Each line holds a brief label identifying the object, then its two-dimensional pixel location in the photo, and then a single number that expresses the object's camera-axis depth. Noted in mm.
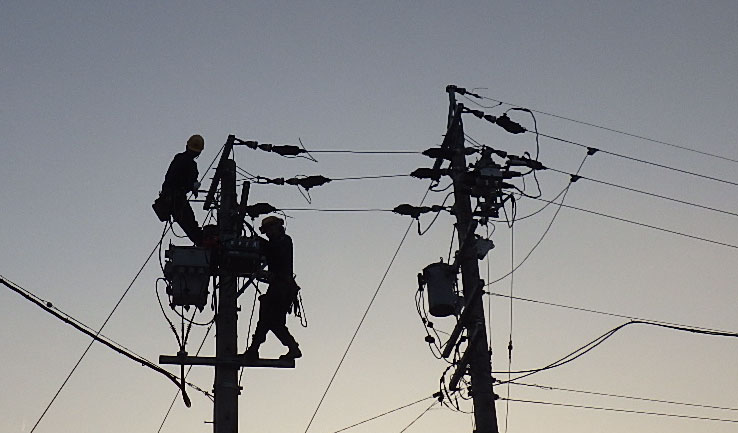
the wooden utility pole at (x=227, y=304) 11922
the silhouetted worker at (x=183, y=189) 13234
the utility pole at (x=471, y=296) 12812
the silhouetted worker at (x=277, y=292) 12988
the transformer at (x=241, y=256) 12742
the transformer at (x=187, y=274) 12547
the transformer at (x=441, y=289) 13883
